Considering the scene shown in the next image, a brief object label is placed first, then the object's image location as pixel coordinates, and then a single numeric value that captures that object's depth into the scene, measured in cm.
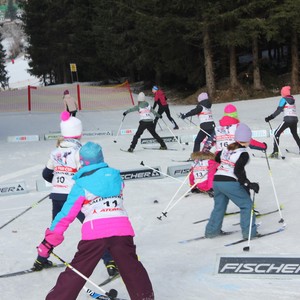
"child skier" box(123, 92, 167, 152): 1302
